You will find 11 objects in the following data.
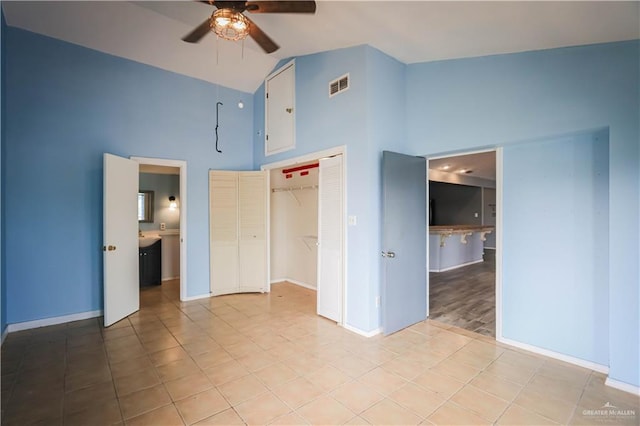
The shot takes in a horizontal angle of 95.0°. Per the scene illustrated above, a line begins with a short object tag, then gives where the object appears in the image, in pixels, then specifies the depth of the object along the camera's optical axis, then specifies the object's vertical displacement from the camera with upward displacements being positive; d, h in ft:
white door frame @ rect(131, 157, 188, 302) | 15.11 -0.63
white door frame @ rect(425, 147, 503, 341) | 10.31 -1.00
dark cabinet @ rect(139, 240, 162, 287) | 17.95 -3.13
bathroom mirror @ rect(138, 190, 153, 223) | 20.49 +0.57
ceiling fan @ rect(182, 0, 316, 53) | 7.60 +5.38
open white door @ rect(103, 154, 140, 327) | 11.84 -1.02
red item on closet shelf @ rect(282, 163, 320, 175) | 16.88 +2.74
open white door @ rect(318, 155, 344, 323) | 12.00 -1.08
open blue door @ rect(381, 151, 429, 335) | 10.90 -1.07
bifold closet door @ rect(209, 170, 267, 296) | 15.96 -0.99
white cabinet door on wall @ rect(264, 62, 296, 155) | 14.48 +5.38
